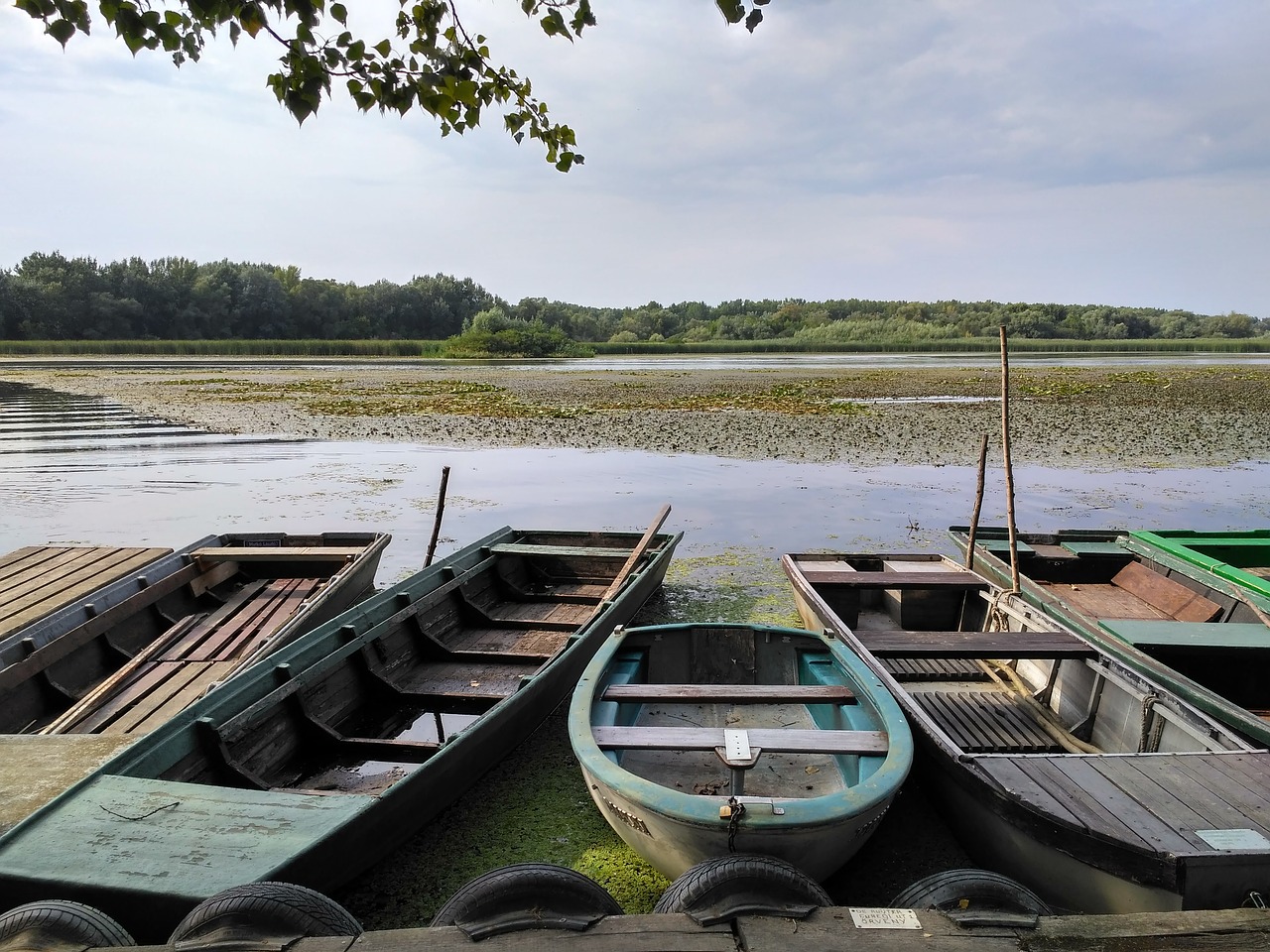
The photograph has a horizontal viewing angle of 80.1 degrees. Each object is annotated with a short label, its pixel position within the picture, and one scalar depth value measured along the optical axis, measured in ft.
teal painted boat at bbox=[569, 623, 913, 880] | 9.04
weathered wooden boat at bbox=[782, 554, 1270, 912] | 8.61
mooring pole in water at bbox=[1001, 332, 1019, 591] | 18.99
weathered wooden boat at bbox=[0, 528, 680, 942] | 8.50
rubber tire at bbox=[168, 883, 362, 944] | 7.55
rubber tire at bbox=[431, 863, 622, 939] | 8.14
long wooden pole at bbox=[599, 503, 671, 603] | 20.26
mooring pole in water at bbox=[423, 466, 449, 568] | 24.52
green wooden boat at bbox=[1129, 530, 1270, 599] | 21.15
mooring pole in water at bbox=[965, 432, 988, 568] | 21.84
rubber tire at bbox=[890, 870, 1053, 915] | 8.57
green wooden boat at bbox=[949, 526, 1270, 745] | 14.92
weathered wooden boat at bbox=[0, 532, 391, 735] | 15.05
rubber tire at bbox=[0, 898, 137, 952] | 7.52
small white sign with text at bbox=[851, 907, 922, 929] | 7.81
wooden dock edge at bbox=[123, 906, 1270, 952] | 7.57
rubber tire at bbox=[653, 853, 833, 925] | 8.14
